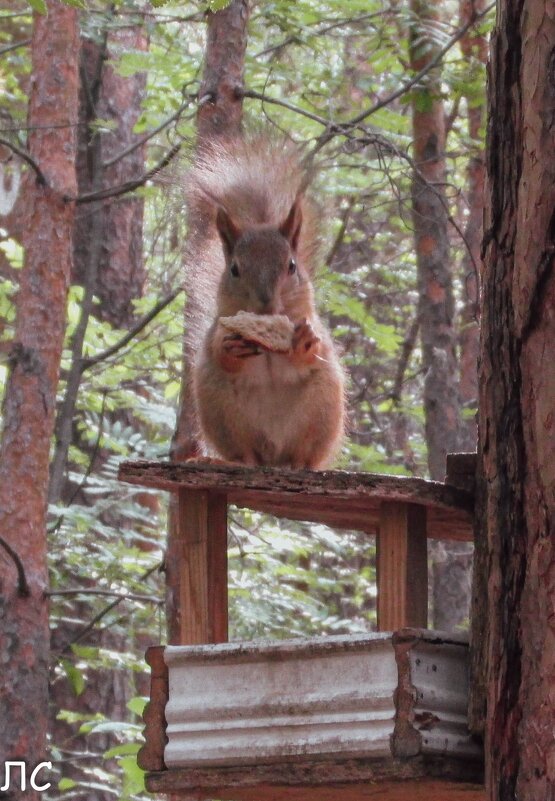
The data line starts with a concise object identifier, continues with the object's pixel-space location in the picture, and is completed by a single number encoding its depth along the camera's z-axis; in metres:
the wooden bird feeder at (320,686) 4.42
